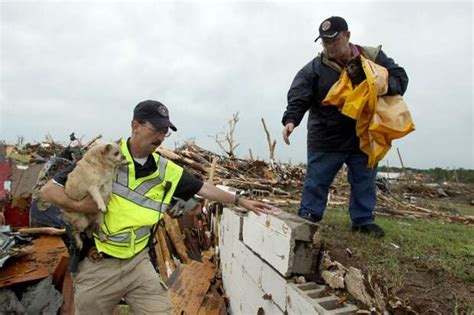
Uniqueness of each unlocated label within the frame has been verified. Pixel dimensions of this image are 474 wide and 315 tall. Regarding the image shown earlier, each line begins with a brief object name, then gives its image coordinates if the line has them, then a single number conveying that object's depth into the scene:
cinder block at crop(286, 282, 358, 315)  2.71
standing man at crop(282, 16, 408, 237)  4.08
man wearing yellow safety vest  3.04
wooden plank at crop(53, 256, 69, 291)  5.14
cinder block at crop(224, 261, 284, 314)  3.79
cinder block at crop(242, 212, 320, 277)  3.26
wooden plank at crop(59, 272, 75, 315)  4.96
